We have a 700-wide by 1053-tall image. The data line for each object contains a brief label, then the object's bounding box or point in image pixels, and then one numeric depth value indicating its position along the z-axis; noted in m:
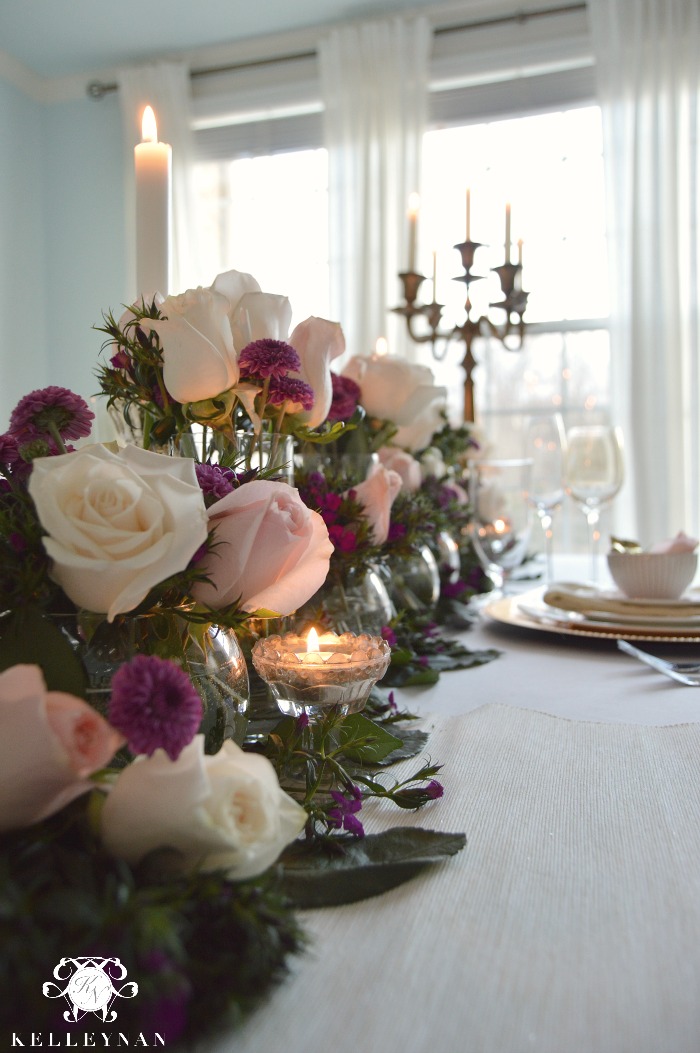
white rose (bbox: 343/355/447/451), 1.09
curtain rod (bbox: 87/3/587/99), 3.77
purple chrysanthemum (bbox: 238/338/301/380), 0.60
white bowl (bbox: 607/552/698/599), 1.15
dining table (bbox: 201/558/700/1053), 0.30
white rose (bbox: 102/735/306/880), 0.32
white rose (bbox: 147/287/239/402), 0.55
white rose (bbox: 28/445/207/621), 0.36
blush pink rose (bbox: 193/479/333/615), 0.43
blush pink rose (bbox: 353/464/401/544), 0.82
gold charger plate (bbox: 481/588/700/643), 0.99
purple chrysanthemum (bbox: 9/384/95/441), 0.48
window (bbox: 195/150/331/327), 4.36
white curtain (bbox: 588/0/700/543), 3.55
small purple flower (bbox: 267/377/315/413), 0.63
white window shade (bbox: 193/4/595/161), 3.79
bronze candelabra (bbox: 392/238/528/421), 1.88
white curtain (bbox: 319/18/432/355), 3.91
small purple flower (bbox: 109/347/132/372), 0.61
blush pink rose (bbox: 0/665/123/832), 0.33
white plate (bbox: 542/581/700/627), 1.03
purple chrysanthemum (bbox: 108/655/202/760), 0.31
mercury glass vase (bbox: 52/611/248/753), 0.42
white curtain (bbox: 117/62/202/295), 4.29
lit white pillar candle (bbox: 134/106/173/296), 0.68
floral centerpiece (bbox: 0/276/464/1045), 0.28
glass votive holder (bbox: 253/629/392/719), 0.52
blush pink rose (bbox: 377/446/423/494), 1.12
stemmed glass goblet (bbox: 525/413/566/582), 1.39
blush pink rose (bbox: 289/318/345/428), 0.70
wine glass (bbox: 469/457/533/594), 1.39
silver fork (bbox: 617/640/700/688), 0.84
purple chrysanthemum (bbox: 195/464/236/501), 0.48
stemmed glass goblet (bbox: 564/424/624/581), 1.39
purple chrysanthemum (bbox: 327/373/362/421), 0.95
